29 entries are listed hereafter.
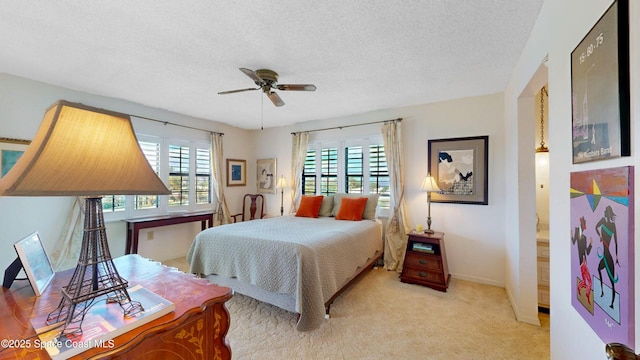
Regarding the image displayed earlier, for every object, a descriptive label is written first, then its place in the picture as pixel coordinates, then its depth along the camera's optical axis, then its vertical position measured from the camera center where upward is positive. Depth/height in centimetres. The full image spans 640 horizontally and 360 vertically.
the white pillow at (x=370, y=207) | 364 -40
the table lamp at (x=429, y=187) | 316 -8
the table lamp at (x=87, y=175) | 69 +2
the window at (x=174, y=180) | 354 +3
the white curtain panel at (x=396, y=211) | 358 -45
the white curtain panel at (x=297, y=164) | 459 +34
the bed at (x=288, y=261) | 208 -79
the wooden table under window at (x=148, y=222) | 330 -60
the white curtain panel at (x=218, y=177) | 457 +9
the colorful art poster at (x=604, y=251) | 75 -25
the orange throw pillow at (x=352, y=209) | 353 -41
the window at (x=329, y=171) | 434 +19
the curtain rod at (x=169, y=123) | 364 +97
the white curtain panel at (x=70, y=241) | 295 -74
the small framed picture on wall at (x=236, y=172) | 495 +20
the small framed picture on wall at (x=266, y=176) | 506 +12
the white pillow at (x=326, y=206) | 395 -41
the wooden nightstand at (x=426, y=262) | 290 -101
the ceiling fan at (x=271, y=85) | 230 +98
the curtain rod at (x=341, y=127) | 383 +96
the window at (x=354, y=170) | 409 +20
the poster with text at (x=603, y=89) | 76 +33
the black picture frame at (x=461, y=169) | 312 +17
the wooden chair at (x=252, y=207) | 500 -54
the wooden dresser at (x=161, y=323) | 73 -49
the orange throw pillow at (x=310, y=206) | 388 -41
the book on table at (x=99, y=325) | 69 -47
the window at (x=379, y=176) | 386 +9
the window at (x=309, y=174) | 459 +15
